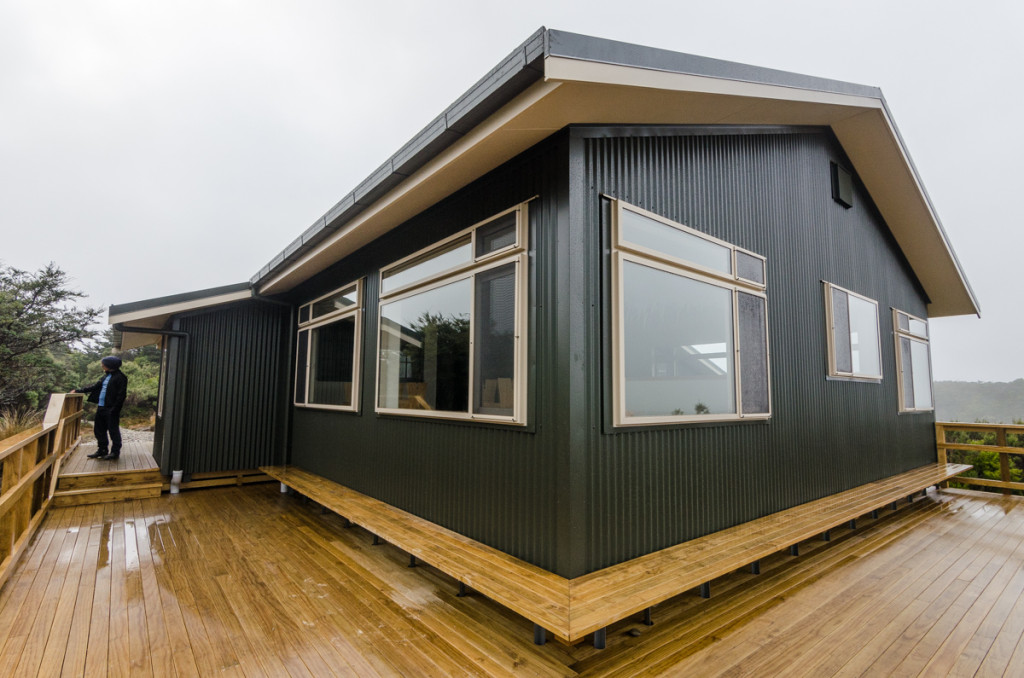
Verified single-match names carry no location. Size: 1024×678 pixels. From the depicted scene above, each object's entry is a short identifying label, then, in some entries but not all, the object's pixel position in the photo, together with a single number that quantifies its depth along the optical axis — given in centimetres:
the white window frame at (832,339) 451
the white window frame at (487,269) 271
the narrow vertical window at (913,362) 585
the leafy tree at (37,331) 1214
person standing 593
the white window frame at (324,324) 456
